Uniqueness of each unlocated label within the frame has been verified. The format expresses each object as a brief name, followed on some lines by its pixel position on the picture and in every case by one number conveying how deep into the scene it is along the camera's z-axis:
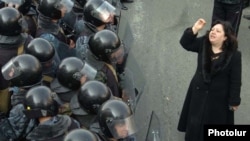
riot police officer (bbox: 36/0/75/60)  5.47
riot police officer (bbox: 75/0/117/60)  5.46
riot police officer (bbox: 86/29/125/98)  4.84
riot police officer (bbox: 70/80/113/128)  4.11
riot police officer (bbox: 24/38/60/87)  4.83
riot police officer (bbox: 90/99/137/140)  3.78
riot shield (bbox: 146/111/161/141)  3.96
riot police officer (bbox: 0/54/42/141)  4.18
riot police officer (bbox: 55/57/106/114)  4.46
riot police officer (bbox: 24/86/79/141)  3.68
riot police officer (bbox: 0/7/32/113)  4.98
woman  4.88
